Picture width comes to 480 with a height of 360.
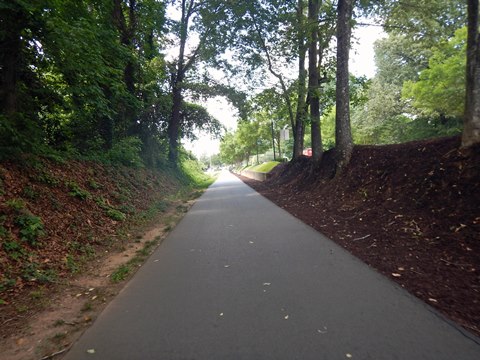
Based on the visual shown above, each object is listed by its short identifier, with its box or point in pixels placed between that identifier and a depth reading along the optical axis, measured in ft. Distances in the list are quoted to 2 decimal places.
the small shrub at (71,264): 15.16
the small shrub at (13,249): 14.02
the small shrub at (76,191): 23.48
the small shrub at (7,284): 12.07
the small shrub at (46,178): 20.93
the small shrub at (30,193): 18.62
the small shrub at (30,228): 15.67
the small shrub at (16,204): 16.10
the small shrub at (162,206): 35.83
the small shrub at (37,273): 13.33
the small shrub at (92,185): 27.07
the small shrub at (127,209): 28.15
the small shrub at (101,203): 25.38
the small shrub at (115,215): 25.04
